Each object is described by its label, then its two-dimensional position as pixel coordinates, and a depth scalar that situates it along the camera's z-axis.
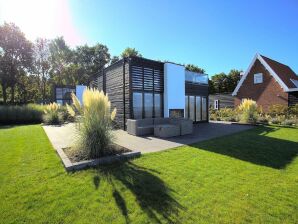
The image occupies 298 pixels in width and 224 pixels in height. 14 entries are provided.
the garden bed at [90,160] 4.29
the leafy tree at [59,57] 33.44
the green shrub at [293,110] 14.52
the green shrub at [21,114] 15.37
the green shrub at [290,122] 13.16
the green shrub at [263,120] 14.41
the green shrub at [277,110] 15.44
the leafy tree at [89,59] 36.09
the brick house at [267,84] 17.30
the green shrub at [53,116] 13.80
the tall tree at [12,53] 23.64
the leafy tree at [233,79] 34.42
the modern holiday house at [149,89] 10.50
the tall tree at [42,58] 29.72
